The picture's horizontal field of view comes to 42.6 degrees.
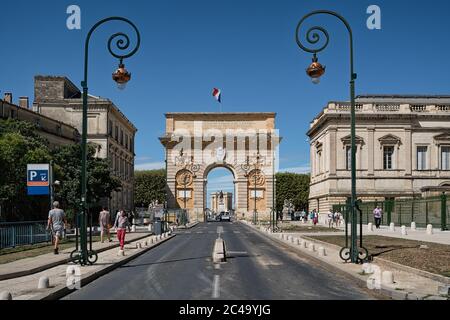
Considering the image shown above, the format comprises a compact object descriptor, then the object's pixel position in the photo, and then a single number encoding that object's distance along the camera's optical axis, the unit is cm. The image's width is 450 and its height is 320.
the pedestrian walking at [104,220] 2713
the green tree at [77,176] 4647
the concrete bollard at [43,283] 1173
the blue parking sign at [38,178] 2642
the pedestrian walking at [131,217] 6061
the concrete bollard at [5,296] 942
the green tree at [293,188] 9550
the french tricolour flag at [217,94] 8288
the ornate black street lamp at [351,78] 1691
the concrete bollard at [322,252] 1999
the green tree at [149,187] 9944
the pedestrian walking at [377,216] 4691
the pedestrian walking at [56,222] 1986
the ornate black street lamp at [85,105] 1631
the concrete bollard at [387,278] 1215
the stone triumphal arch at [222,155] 8244
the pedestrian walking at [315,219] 5912
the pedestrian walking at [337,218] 5427
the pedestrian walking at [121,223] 2192
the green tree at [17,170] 3322
